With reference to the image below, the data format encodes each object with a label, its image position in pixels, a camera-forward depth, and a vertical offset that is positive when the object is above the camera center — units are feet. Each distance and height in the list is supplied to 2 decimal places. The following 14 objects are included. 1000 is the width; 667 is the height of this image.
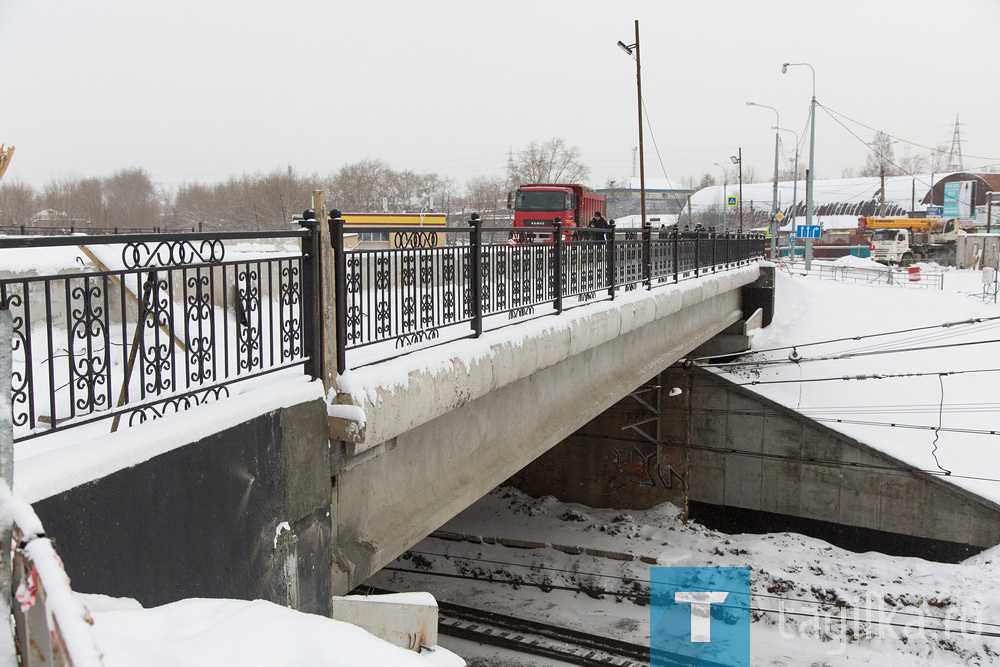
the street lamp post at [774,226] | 137.04 +5.69
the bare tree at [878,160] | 378.22 +53.90
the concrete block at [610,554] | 52.65 -20.90
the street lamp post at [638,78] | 84.38 +20.58
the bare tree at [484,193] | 254.27 +24.38
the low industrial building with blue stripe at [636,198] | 399.03 +33.72
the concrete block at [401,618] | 14.12 -6.79
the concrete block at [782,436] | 63.46 -15.35
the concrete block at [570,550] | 54.15 -21.06
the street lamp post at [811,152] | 108.37 +14.86
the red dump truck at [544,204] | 99.40 +7.13
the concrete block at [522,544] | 55.26 -20.98
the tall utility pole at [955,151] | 345.51 +48.61
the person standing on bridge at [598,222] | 75.61 +3.55
